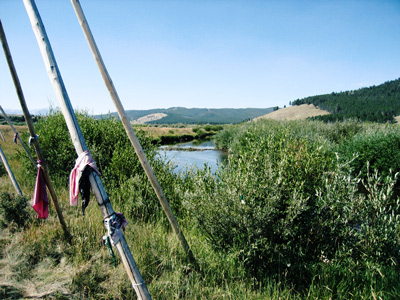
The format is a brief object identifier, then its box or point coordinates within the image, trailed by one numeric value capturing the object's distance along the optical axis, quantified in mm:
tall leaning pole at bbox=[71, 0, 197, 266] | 2693
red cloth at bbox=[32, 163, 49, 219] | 3273
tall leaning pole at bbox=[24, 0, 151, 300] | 2334
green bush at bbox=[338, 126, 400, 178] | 13617
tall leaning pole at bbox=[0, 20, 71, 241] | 3166
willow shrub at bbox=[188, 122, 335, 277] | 3496
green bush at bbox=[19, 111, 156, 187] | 8375
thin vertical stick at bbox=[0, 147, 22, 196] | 5734
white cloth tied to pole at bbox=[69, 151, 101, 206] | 2242
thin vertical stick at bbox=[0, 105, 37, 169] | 4524
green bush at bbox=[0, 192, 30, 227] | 4539
